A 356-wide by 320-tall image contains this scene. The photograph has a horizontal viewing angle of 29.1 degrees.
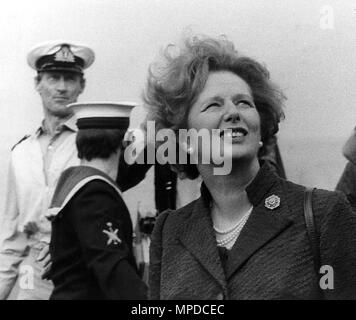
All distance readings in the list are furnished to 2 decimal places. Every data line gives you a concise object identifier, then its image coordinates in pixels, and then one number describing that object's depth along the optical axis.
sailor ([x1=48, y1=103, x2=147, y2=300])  2.08
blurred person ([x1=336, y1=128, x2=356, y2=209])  2.02
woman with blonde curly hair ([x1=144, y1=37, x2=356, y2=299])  1.62
